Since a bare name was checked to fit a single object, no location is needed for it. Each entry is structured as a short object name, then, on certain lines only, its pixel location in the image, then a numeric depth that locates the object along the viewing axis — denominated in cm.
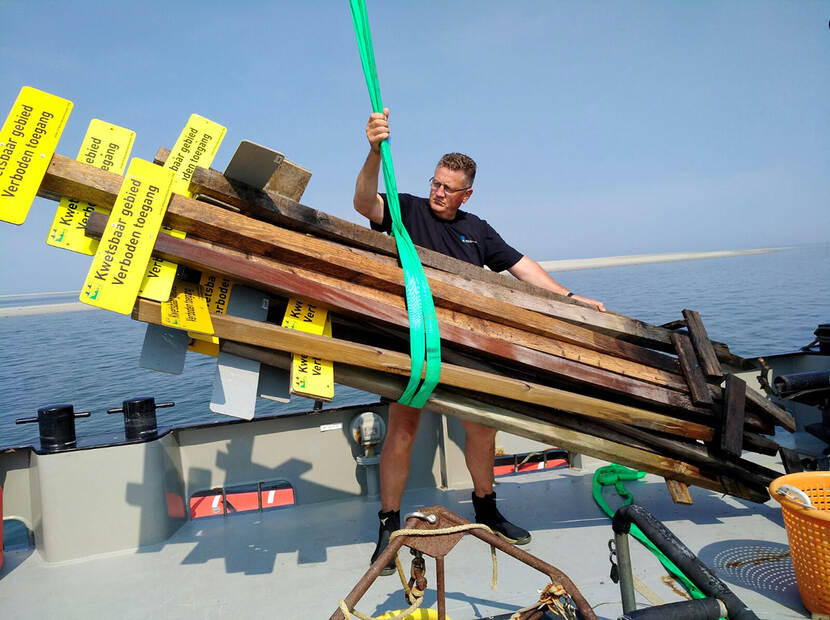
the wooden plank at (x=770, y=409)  371
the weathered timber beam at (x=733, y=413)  353
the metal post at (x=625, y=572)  208
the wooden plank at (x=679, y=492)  366
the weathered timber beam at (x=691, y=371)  358
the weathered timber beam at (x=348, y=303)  262
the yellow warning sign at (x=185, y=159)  262
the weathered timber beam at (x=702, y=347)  362
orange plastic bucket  268
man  361
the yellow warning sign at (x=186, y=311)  260
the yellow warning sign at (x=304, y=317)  291
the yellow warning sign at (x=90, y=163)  255
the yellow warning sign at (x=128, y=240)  245
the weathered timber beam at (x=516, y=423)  301
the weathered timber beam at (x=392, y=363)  272
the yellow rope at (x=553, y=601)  183
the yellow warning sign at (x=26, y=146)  238
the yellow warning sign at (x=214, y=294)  288
